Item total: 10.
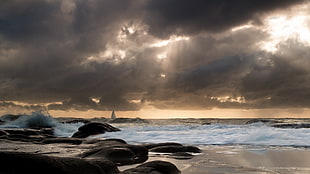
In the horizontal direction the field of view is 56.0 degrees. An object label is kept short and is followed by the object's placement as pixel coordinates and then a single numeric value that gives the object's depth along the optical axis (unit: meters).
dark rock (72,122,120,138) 16.94
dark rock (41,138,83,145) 11.21
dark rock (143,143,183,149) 8.74
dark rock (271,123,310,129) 19.29
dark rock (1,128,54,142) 12.99
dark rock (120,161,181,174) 4.42
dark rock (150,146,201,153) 8.05
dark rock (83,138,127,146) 9.74
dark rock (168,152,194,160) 7.06
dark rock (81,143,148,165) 6.42
